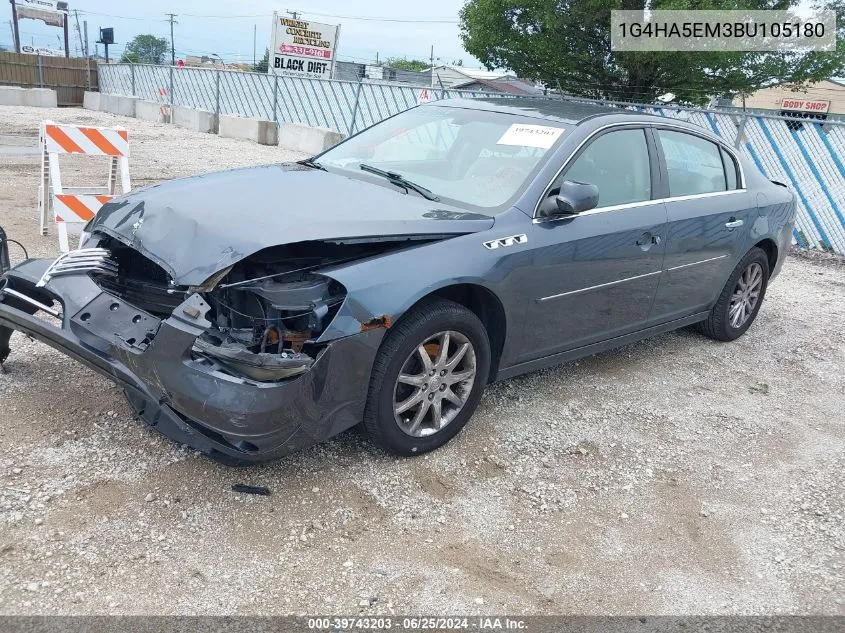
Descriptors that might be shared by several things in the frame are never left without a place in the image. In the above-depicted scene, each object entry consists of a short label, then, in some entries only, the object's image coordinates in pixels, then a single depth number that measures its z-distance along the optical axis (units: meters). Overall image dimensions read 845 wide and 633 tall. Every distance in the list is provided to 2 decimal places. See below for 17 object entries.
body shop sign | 44.88
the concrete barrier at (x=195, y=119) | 19.87
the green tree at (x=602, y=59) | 16.97
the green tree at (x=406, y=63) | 76.96
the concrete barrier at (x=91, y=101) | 27.09
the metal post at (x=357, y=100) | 16.33
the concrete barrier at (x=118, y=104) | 24.42
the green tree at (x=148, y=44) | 99.30
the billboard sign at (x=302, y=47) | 23.03
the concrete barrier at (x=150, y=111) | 22.19
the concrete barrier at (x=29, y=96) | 25.14
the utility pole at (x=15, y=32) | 42.97
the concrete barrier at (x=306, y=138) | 15.82
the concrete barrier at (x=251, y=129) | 17.73
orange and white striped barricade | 6.40
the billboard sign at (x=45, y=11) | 44.00
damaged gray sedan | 3.01
